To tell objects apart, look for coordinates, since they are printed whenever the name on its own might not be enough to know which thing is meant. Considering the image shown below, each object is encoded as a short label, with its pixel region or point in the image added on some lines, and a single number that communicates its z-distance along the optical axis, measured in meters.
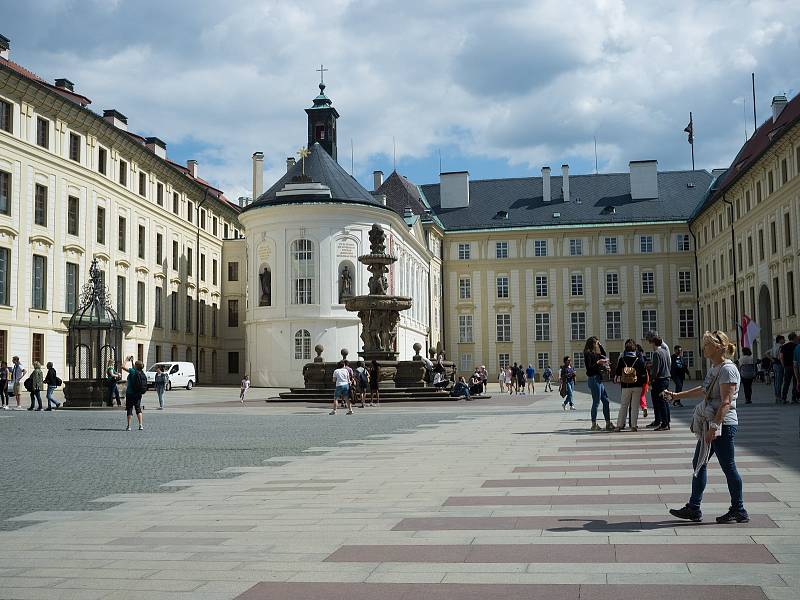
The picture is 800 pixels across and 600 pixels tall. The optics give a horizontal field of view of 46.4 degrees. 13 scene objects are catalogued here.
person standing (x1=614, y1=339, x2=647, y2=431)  16.36
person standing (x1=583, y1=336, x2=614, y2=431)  16.80
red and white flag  27.55
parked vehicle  52.38
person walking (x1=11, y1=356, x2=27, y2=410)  31.33
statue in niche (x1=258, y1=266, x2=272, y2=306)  60.38
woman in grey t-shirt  7.50
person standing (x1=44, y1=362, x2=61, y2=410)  29.67
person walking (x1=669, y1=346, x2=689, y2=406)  25.97
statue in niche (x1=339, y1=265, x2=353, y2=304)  58.78
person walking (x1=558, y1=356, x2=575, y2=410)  23.47
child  38.38
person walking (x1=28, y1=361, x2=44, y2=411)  29.67
